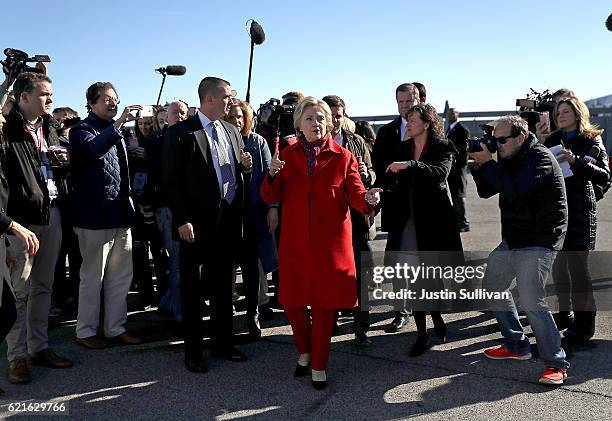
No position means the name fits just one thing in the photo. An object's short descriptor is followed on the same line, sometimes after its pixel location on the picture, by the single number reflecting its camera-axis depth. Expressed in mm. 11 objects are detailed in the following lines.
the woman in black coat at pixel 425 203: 4621
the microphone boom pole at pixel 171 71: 7891
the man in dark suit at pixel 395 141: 5195
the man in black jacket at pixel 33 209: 4152
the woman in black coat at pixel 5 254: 3402
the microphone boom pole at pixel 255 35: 7316
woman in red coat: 4078
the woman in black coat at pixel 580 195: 4770
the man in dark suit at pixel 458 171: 6671
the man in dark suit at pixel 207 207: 4367
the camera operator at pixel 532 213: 3961
